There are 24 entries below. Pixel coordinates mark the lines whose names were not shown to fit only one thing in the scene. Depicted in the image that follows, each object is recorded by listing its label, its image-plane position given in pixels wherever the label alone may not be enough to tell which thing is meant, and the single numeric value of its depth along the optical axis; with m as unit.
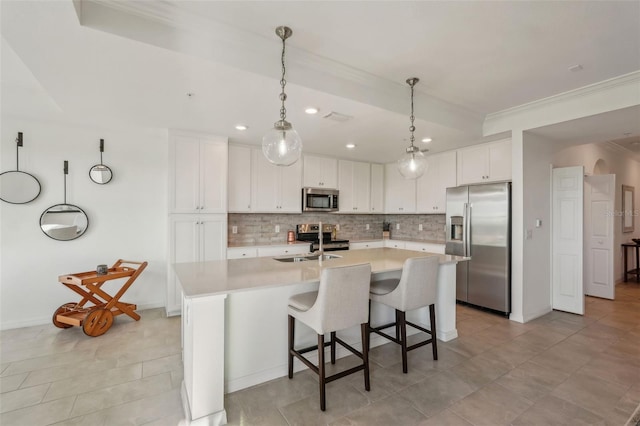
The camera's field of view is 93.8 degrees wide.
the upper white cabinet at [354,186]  5.47
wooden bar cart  3.13
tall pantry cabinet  3.78
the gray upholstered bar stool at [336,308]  1.99
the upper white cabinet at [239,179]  4.39
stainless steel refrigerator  3.79
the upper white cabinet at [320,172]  5.07
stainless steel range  4.87
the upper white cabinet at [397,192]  5.43
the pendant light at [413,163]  2.86
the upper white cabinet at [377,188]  5.86
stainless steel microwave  4.98
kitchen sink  2.98
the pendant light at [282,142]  2.16
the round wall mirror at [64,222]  3.54
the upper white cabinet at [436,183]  4.81
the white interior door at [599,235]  4.64
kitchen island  1.84
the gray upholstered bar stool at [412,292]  2.44
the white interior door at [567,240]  3.97
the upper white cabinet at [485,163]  4.10
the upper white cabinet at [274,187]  4.60
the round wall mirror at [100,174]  3.73
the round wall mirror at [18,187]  3.34
